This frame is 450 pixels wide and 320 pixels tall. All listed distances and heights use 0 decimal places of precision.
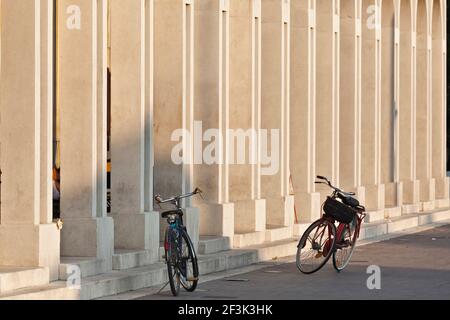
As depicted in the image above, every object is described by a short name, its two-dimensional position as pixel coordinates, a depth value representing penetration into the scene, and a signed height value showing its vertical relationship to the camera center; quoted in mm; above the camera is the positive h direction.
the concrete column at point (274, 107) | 27531 +1183
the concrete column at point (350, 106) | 34312 +1480
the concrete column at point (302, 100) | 29703 +1404
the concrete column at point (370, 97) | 36500 +1781
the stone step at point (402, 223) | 33053 -1102
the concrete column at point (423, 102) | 43219 +1963
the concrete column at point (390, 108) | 38500 +1610
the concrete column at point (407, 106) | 40812 +1750
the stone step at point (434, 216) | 36797 -1075
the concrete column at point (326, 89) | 31734 +1713
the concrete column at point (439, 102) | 45188 +2081
